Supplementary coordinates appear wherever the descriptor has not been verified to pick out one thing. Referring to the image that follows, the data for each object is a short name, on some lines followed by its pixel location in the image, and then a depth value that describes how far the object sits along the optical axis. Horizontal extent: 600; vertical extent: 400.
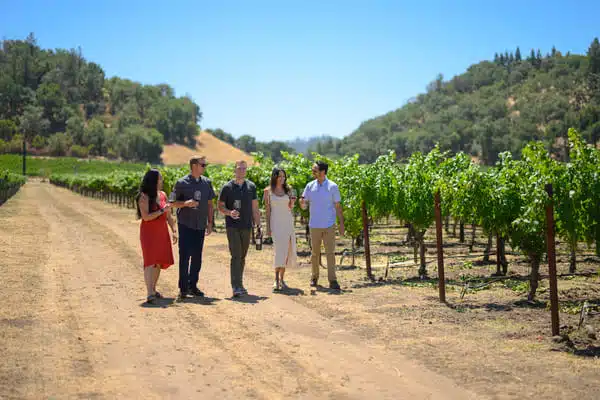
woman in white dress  9.27
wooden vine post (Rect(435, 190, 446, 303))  8.81
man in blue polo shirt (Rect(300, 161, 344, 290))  9.56
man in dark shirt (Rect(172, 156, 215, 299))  8.48
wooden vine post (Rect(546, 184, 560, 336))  6.55
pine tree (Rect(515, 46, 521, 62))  192.50
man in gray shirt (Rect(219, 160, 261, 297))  8.80
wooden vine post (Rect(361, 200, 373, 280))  11.23
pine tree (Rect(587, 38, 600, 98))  131.55
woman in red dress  8.06
